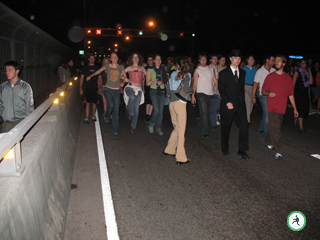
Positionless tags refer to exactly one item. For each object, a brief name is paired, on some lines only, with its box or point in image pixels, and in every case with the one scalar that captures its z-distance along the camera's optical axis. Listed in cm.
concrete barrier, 202
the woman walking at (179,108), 570
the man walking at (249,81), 864
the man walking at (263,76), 735
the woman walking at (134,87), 772
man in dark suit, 603
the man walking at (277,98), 608
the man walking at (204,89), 787
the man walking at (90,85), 921
